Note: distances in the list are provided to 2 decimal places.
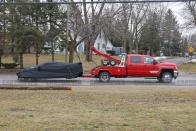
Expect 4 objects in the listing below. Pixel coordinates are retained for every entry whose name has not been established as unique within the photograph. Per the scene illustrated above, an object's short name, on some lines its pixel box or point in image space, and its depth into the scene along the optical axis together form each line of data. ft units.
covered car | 92.68
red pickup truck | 91.76
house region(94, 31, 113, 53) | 385.87
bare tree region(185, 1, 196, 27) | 211.82
